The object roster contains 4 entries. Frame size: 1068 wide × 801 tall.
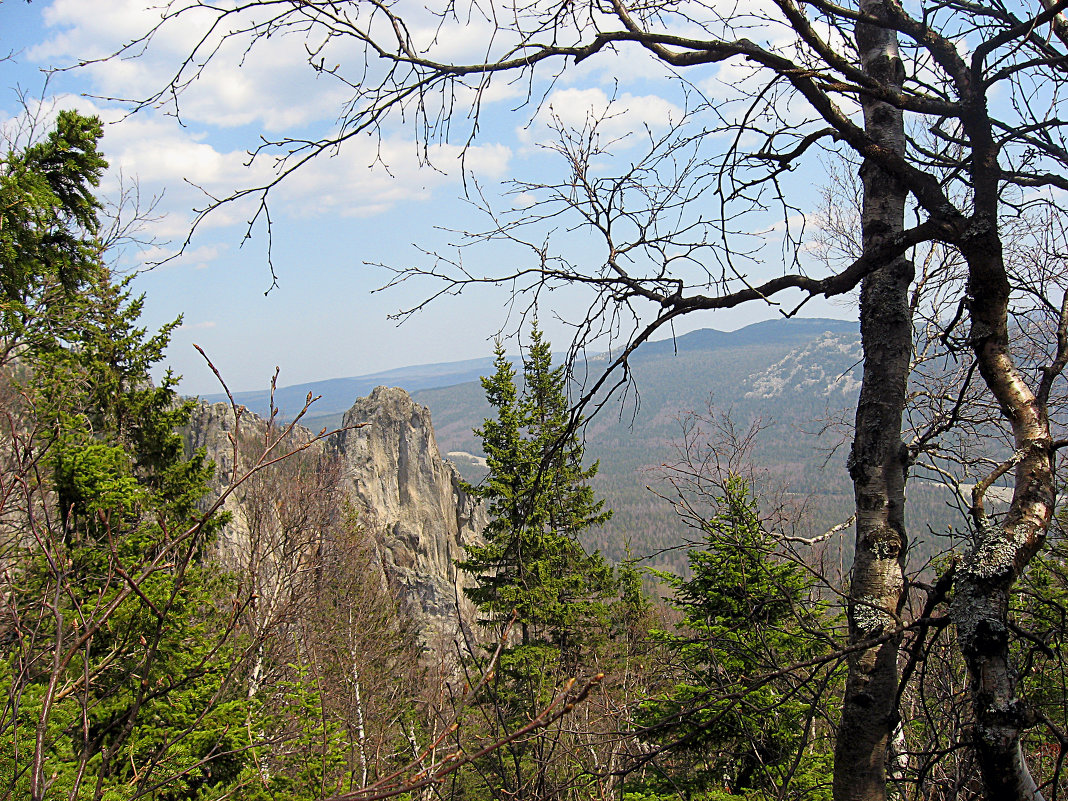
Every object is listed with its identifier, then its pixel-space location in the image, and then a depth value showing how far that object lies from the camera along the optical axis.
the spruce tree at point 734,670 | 5.24
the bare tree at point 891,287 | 1.79
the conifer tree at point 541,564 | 11.38
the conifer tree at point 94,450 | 5.39
